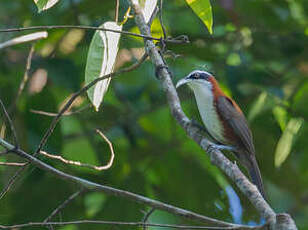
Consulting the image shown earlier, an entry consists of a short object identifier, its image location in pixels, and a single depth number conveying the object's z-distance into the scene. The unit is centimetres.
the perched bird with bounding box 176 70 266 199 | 895
